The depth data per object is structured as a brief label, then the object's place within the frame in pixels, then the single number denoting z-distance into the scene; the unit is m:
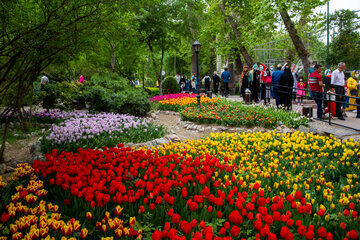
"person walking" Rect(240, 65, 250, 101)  13.93
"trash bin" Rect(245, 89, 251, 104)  13.20
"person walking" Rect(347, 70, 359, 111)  10.71
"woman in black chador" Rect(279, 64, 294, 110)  10.81
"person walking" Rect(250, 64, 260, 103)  12.83
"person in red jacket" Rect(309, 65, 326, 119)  9.34
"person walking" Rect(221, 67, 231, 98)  16.89
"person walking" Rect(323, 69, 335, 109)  10.16
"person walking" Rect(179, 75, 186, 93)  24.02
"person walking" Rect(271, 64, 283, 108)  11.92
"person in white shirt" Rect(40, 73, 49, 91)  14.69
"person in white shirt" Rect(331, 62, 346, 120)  9.46
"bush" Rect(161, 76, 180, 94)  23.53
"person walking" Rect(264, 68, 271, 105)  13.62
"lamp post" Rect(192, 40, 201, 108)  12.01
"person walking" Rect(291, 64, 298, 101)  13.12
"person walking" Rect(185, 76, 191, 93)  24.04
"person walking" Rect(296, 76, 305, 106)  14.19
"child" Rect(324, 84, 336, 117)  9.57
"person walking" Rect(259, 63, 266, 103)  13.30
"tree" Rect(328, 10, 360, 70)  17.28
